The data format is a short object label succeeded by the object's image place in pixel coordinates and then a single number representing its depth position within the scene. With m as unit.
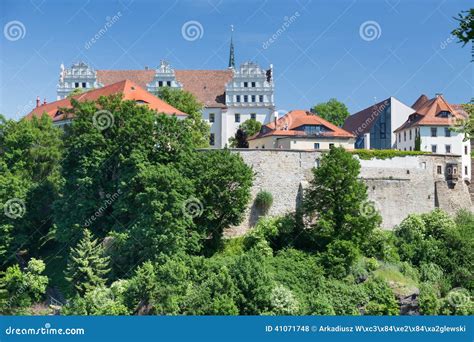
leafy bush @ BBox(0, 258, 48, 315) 31.77
